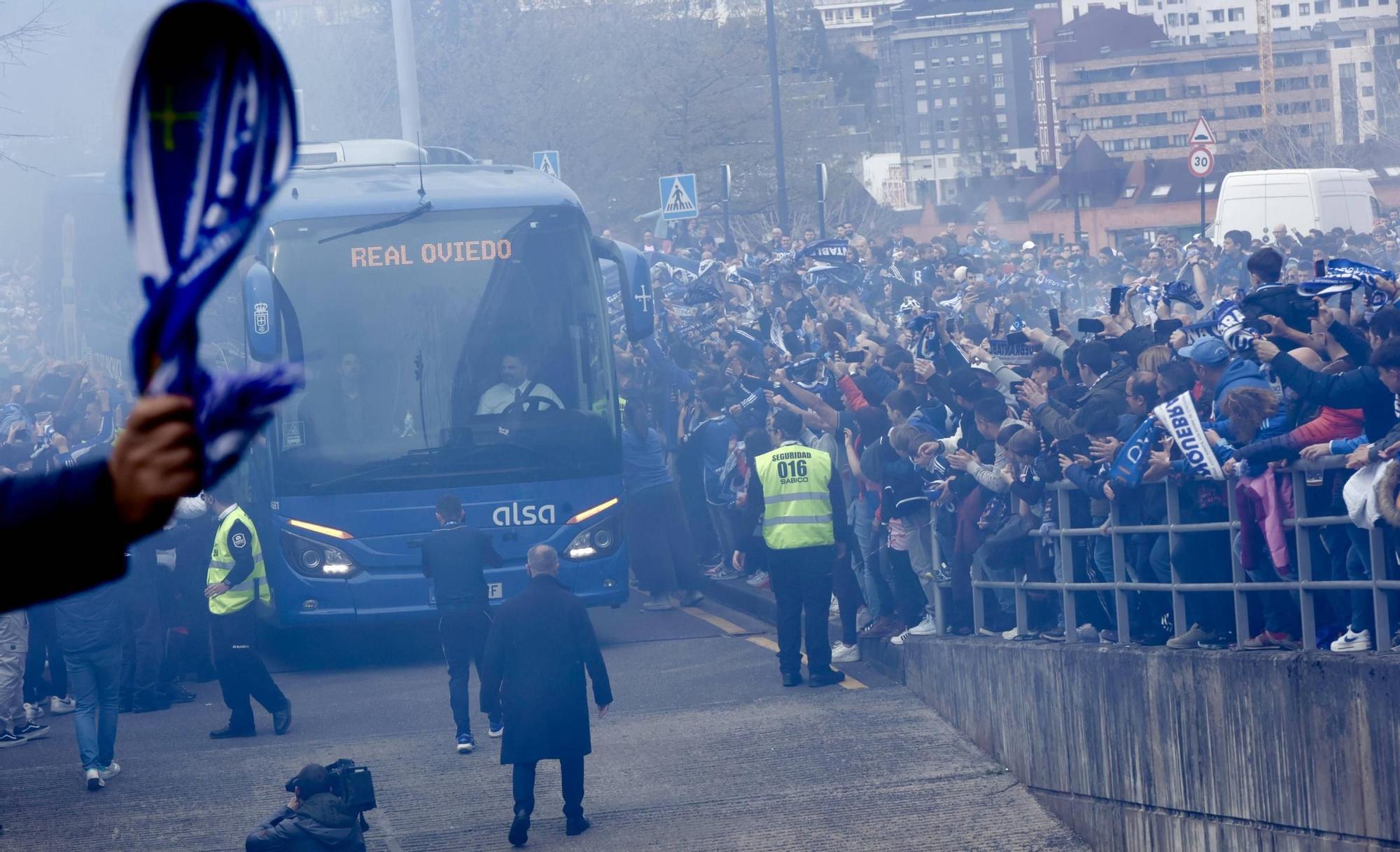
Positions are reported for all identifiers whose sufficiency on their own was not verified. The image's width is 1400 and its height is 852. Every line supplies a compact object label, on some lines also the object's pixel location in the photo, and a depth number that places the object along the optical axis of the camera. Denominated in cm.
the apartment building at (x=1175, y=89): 15400
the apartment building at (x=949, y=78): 18112
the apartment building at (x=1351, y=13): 18862
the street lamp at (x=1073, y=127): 15225
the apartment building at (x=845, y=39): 14762
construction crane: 13112
